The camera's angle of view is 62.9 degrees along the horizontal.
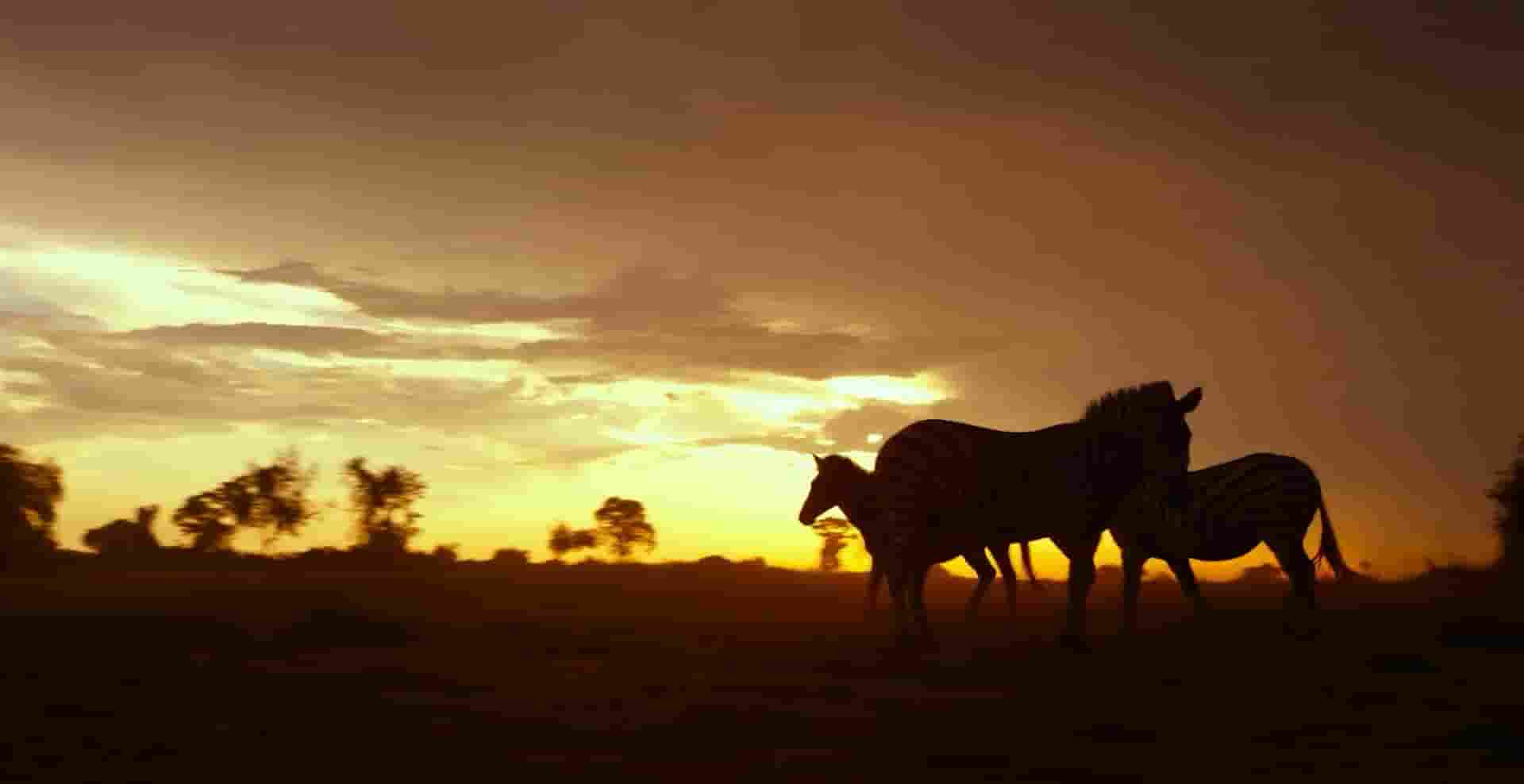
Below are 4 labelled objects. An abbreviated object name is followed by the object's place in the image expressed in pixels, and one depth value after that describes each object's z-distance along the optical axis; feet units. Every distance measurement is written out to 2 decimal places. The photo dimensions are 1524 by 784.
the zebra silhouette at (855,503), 63.57
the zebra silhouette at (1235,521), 56.24
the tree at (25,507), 125.18
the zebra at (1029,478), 48.85
